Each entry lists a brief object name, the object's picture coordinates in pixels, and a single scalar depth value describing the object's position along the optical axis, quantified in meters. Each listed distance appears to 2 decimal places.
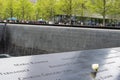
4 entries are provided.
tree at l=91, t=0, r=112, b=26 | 21.45
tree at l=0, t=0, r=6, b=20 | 33.41
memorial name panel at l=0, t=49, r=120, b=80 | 2.87
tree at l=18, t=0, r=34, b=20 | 32.13
